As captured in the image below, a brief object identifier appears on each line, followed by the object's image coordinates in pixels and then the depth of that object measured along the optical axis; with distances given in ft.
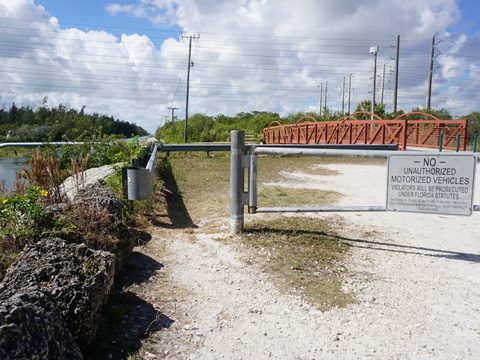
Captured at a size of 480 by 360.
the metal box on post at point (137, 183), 15.65
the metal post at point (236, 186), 15.39
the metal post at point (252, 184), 15.51
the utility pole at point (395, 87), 128.55
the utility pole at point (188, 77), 143.77
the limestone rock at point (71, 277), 7.34
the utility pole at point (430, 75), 130.29
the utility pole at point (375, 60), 133.06
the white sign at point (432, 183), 13.23
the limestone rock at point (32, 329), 5.38
